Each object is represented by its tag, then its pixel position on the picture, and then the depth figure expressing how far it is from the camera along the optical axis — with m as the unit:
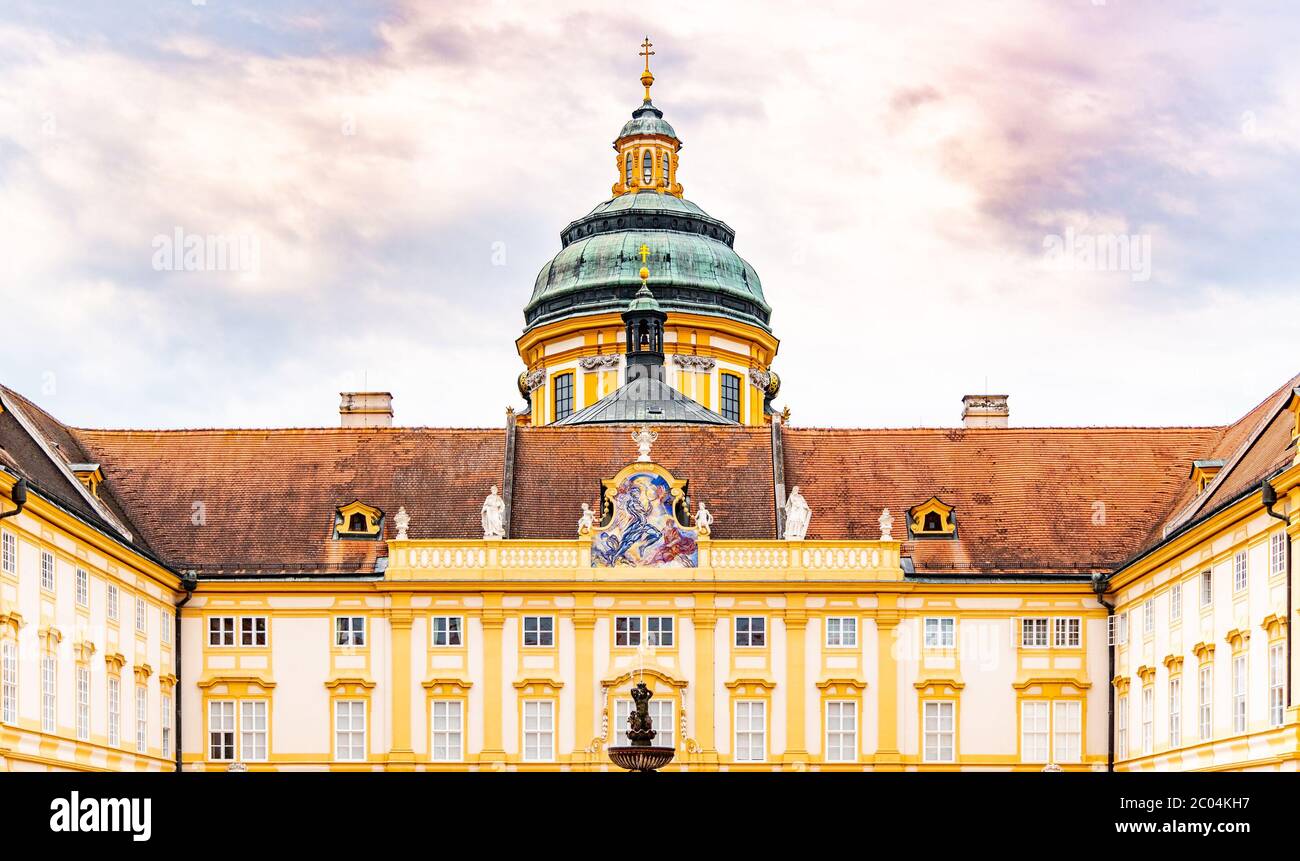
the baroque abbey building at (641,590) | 56.03
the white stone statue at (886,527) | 57.03
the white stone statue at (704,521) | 57.12
